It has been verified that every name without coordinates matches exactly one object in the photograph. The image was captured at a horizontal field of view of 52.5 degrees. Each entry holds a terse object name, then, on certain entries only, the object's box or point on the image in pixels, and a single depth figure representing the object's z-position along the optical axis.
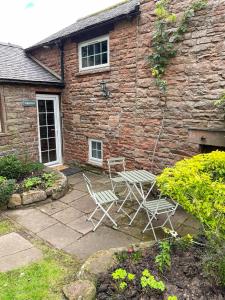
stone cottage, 4.65
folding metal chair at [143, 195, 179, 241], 3.62
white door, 7.57
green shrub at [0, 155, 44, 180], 5.77
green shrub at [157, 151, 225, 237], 2.45
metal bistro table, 4.17
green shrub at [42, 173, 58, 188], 5.54
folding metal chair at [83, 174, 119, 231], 3.94
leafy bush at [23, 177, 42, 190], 5.33
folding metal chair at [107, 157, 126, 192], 6.24
